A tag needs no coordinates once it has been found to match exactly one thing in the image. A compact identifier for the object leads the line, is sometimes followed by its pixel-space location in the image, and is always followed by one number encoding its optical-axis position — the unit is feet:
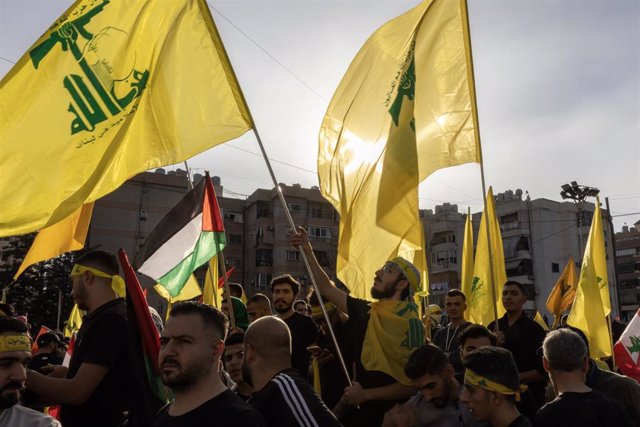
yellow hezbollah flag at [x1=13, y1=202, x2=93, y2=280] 19.48
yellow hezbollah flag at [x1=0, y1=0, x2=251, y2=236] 14.78
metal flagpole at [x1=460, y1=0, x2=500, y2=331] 19.27
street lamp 137.18
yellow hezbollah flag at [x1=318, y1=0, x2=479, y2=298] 18.13
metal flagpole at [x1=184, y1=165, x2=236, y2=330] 16.97
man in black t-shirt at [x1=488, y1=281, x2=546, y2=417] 21.31
